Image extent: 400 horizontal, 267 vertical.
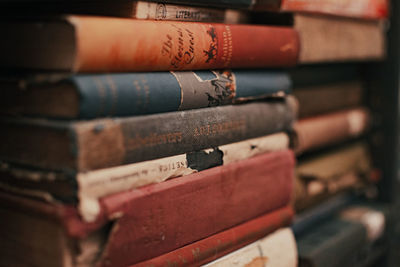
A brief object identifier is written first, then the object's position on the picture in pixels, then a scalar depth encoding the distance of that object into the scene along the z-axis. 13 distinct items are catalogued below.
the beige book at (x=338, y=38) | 0.89
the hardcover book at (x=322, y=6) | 0.70
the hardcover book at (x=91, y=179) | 0.49
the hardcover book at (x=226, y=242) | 0.63
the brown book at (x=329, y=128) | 0.97
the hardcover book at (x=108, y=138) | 0.49
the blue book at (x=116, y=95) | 0.49
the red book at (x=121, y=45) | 0.49
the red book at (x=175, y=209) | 0.52
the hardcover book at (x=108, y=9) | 0.57
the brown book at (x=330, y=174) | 1.01
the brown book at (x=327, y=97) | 1.05
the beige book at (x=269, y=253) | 0.72
